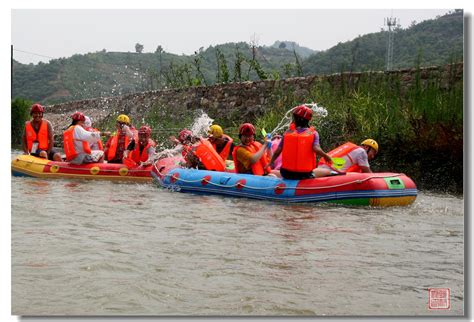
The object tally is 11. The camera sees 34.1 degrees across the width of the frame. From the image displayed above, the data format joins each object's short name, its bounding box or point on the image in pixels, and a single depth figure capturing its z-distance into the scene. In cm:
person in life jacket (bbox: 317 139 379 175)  1011
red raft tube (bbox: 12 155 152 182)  1251
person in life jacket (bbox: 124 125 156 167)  1270
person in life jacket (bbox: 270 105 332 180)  945
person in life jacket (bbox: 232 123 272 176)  1020
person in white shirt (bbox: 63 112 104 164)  1238
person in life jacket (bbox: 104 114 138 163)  1273
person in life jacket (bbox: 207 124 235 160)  1167
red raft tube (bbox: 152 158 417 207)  928
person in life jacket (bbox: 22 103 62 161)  1251
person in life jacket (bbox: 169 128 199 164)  1177
